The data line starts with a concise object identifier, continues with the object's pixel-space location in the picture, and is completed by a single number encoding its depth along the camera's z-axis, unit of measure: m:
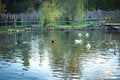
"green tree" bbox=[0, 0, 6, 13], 59.17
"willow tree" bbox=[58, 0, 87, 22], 56.67
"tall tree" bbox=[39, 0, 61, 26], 59.78
